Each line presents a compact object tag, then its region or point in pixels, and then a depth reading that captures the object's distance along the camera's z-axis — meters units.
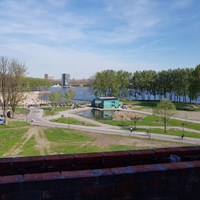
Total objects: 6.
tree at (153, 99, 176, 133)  51.28
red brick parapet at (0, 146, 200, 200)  3.82
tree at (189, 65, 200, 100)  84.38
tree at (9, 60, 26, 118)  56.09
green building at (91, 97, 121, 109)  86.94
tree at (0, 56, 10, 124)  54.81
